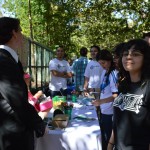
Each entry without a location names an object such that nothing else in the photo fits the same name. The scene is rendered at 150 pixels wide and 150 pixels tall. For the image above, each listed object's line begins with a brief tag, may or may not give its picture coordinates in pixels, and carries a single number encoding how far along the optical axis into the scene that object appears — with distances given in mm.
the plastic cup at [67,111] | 3326
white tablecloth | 2674
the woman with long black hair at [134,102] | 1918
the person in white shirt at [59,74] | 6102
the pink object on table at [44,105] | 2914
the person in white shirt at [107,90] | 3607
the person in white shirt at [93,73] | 6027
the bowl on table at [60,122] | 2865
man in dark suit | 1884
